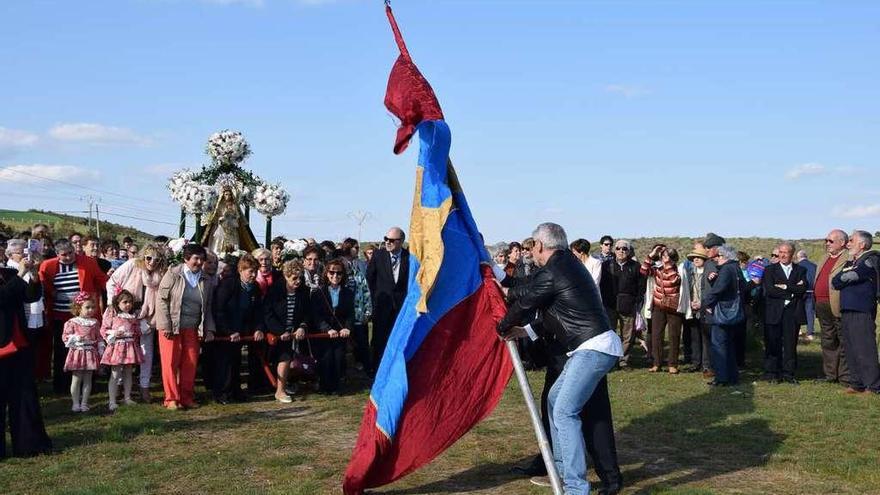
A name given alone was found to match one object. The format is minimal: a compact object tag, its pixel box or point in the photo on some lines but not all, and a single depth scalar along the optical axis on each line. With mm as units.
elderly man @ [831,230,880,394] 11734
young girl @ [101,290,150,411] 10773
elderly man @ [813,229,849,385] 12750
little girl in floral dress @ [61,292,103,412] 10469
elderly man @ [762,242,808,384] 13047
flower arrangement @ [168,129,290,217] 14516
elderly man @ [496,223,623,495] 6574
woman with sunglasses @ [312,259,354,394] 12148
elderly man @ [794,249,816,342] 17883
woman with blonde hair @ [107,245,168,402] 11219
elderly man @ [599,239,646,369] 14133
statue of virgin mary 14945
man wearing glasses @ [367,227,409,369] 13031
